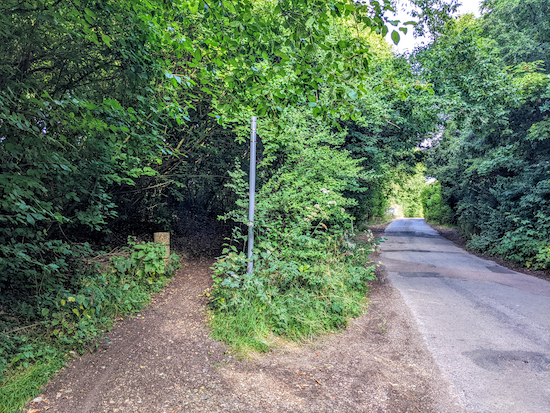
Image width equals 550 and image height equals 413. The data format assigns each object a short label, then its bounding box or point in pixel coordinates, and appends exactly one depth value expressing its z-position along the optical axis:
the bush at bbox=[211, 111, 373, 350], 4.64
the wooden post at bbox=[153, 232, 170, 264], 6.82
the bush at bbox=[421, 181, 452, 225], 27.12
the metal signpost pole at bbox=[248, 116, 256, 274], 5.29
